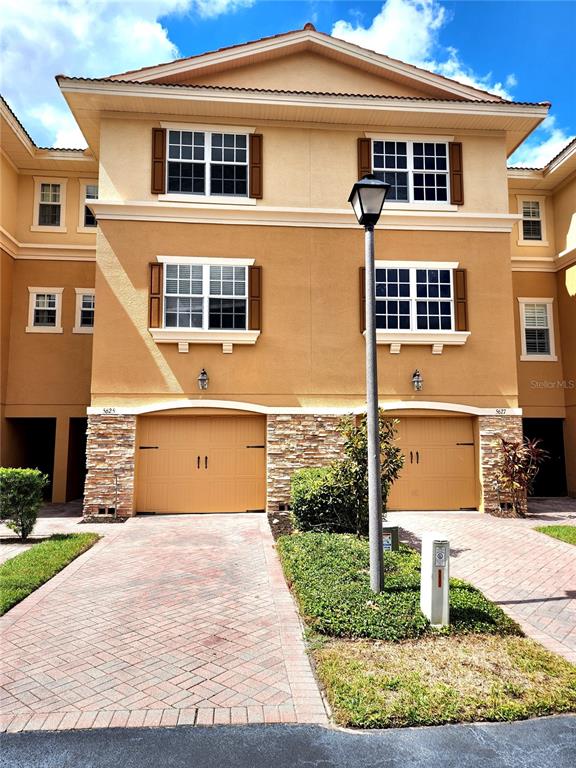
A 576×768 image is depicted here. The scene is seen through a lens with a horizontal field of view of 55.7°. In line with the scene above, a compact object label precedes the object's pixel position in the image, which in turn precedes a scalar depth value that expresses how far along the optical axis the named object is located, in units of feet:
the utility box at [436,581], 18.62
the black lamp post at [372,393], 21.02
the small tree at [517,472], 43.21
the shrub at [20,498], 32.48
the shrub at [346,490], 30.30
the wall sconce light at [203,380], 42.73
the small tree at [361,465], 30.19
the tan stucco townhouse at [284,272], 43.04
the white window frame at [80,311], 53.26
